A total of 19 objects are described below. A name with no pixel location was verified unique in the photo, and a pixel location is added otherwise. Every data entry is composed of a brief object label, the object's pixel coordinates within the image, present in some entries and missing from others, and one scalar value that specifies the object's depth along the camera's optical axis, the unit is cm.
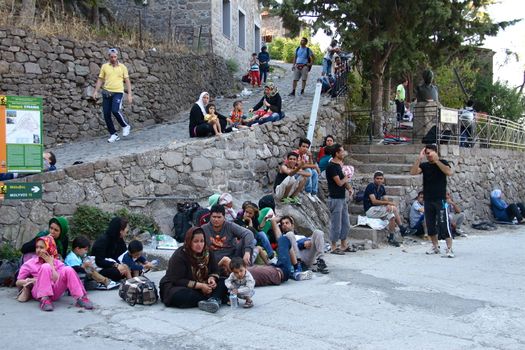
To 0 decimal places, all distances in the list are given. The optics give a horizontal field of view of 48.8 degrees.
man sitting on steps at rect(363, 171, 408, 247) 1138
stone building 1928
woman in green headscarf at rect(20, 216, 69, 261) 692
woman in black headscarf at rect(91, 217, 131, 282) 701
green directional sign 683
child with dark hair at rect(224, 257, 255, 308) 620
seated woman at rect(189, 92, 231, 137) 1128
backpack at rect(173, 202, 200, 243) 930
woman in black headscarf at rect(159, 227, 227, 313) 609
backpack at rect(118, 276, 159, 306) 622
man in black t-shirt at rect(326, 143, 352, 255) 971
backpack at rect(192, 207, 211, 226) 826
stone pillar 1479
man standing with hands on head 952
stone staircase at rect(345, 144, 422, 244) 1144
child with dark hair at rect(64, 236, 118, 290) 684
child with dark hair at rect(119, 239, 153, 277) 717
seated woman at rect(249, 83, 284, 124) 1256
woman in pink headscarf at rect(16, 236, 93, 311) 604
